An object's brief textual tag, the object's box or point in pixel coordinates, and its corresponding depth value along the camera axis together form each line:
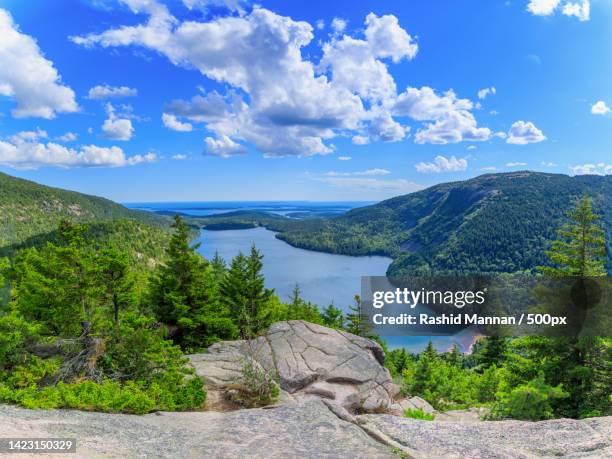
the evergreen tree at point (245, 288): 23.75
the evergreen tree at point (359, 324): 38.94
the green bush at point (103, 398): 9.03
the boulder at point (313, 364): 14.31
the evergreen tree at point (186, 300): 19.09
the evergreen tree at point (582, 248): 15.55
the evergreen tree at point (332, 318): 45.00
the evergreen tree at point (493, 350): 44.31
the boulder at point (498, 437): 7.69
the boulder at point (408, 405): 14.98
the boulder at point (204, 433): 7.21
